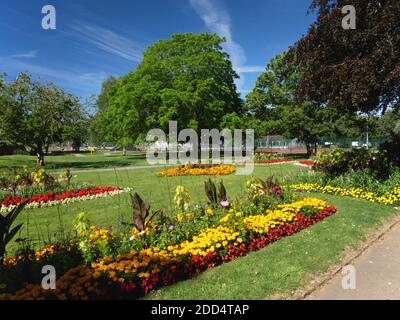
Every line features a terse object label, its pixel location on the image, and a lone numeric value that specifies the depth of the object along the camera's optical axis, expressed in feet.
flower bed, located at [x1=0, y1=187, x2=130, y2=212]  30.48
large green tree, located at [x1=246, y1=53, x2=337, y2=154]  92.07
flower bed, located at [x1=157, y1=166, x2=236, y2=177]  54.96
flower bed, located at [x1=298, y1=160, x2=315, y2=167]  65.45
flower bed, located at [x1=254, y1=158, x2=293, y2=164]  77.54
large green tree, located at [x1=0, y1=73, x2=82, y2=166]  68.23
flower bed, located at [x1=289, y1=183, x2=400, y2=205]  28.04
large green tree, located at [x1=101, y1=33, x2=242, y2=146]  84.94
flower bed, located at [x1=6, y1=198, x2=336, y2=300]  12.17
